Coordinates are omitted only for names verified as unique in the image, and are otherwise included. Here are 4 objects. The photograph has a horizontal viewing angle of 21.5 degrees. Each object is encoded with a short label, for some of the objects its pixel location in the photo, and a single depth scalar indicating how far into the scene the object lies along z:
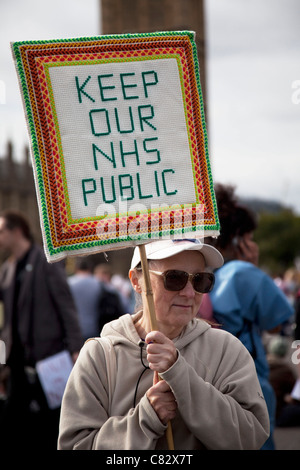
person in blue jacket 4.08
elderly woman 2.47
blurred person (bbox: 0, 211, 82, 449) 5.47
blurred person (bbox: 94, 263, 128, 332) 8.11
